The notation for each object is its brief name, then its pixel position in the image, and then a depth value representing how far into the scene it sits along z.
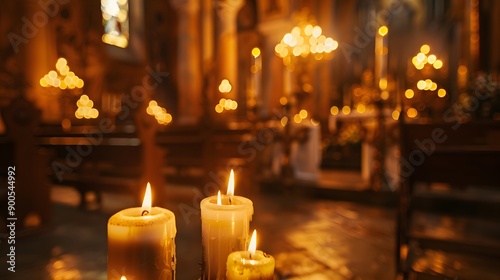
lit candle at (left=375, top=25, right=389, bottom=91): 4.86
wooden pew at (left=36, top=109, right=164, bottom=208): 4.02
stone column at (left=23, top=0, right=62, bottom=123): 10.11
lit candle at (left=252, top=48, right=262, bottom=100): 5.47
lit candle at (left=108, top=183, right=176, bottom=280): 0.80
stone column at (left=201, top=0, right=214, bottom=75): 10.74
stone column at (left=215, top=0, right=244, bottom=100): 9.71
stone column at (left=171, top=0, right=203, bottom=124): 11.37
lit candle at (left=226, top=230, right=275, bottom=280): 0.82
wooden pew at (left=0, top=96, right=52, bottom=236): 3.27
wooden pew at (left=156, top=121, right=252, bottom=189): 4.80
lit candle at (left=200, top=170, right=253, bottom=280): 0.93
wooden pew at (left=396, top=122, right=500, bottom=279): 2.26
